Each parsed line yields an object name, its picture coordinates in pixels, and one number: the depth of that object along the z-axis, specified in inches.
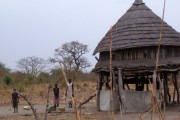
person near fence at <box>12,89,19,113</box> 733.8
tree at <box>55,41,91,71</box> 2103.8
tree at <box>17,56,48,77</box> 2348.7
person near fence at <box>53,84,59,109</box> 738.2
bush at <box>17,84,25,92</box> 1146.7
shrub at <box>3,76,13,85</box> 1300.4
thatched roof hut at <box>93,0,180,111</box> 619.8
